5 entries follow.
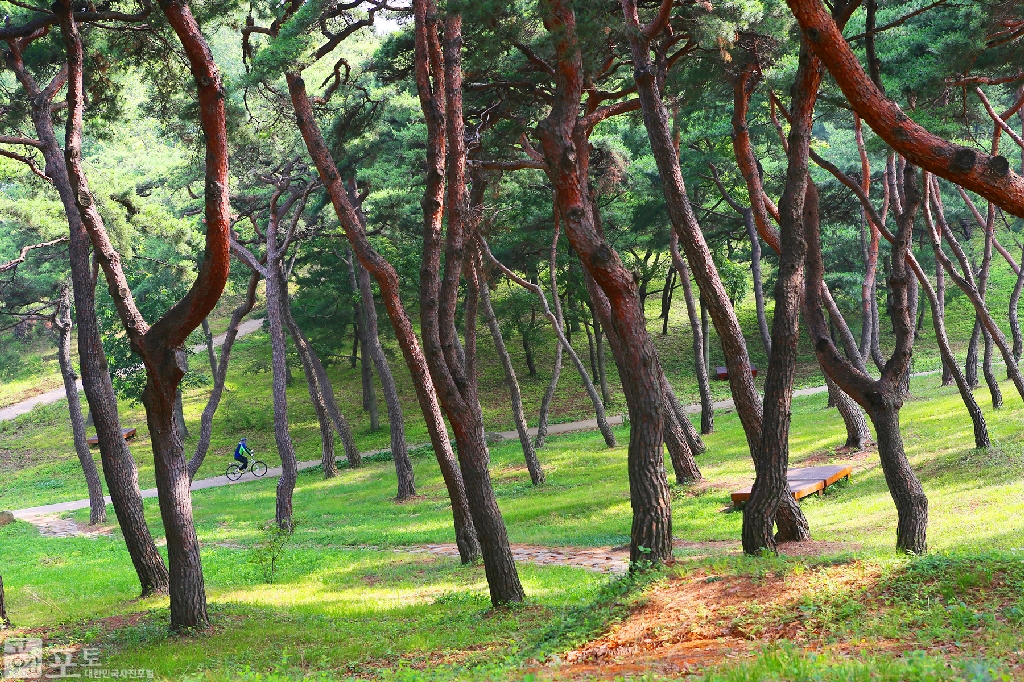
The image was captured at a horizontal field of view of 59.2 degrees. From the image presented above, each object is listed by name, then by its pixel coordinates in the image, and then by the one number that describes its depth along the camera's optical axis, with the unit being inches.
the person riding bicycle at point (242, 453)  1190.9
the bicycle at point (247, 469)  1207.6
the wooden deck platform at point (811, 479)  516.4
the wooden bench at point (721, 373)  1456.7
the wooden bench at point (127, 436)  1354.6
